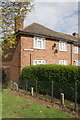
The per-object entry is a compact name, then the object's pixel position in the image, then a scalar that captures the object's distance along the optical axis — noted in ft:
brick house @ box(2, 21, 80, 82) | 38.75
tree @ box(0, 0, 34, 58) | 24.50
